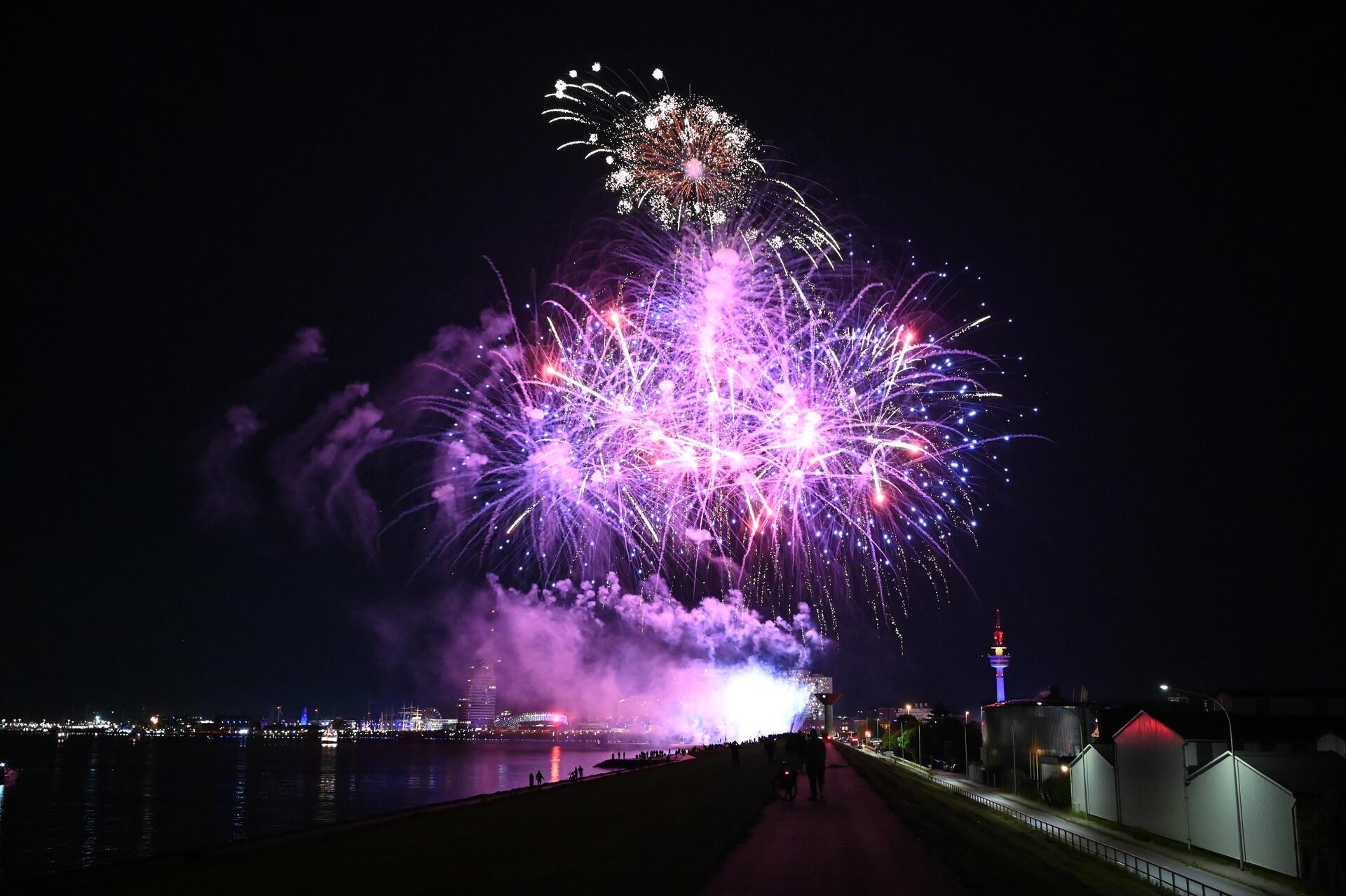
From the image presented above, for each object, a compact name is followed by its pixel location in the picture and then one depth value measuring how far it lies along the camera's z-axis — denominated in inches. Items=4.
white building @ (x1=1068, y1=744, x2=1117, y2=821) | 1445.6
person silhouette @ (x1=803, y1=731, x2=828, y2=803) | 1333.7
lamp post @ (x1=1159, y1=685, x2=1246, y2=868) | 1031.6
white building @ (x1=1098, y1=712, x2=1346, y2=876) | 973.8
